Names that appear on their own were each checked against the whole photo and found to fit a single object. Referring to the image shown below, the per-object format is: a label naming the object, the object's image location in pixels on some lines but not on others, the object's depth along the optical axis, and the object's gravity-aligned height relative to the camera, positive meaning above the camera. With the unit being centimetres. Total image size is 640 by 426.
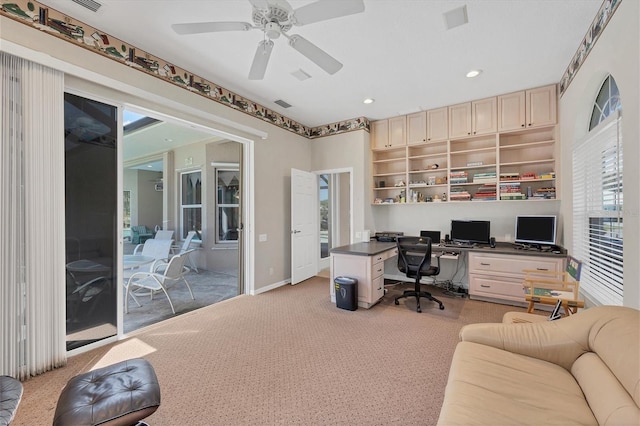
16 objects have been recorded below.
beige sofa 111 -85
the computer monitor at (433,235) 451 -38
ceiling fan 169 +133
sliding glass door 244 -3
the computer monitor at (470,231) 412 -30
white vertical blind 202 -3
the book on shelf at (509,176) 395 +54
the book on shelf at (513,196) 389 +23
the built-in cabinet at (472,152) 379 +98
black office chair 356 -64
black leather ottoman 125 -93
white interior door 489 -23
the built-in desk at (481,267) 350 -75
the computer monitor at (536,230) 360 -25
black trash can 354 -107
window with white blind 215 +9
